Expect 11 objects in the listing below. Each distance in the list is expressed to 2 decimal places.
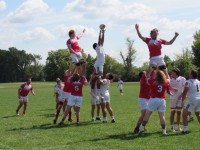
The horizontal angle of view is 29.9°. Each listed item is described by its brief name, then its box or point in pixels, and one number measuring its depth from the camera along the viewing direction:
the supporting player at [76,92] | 15.96
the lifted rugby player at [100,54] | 16.90
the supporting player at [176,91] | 14.43
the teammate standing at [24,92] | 22.47
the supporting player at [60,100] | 17.35
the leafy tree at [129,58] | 133.50
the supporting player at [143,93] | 14.08
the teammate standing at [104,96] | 17.09
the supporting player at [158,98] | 13.05
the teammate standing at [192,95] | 13.40
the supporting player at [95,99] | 17.85
